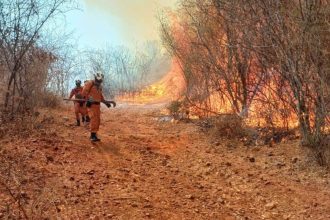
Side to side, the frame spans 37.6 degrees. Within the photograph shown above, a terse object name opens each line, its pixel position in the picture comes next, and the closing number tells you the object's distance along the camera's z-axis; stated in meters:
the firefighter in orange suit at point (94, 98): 9.45
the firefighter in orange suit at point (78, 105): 11.70
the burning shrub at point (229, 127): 9.91
